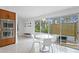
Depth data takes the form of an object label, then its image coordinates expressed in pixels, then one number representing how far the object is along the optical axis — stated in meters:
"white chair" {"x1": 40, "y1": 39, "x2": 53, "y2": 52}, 1.06
